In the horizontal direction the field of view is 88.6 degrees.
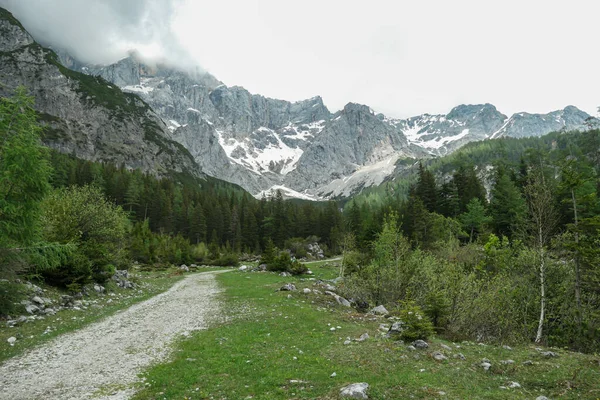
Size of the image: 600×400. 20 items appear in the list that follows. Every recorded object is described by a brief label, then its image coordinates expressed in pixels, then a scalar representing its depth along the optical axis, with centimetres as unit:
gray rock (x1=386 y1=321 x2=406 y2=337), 1523
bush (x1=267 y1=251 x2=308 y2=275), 4753
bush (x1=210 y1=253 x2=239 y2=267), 7275
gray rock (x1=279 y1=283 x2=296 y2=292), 2966
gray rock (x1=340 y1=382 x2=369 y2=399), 857
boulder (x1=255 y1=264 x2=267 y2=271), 5302
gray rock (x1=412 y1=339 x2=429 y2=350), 1352
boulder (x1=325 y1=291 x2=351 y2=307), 2528
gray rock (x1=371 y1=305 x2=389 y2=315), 2159
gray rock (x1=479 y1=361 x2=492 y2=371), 1137
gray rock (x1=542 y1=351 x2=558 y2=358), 1286
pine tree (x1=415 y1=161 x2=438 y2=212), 8194
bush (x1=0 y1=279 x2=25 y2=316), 1694
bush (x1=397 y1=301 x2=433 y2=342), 1384
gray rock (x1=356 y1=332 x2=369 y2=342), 1454
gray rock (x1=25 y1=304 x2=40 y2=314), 1852
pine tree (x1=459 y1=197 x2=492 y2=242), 6450
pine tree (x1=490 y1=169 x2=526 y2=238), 6331
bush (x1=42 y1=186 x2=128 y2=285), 2436
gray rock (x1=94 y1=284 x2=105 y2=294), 2683
